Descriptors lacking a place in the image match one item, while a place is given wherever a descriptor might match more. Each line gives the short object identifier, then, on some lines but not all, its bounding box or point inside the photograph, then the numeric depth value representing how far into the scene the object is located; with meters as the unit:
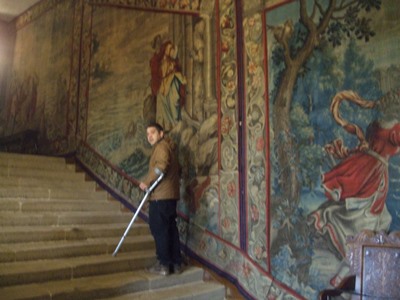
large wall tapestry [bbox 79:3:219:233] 4.57
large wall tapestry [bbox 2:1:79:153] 7.08
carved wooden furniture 2.58
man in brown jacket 3.76
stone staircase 3.22
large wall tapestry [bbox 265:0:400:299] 3.22
